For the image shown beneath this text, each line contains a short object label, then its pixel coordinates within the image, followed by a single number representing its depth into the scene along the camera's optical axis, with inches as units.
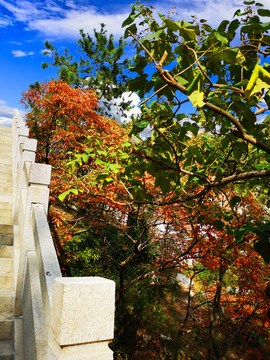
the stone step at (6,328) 118.8
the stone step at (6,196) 222.7
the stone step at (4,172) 279.8
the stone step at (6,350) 109.0
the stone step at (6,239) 170.0
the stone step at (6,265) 152.6
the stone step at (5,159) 326.3
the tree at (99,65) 546.0
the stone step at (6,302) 129.6
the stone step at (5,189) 248.1
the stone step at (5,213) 200.1
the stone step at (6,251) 159.9
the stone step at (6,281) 144.3
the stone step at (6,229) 182.9
